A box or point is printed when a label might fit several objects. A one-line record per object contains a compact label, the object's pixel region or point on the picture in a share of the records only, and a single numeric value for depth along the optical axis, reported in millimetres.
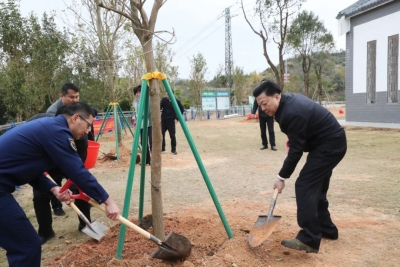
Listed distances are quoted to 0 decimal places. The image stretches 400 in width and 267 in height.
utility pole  48756
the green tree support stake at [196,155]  3301
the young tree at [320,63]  36600
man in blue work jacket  2371
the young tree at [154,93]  3178
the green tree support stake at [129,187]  3002
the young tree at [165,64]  24319
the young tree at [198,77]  31211
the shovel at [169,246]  2840
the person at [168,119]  9703
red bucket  3861
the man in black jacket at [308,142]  3072
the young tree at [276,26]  22250
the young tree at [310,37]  31402
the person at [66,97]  4227
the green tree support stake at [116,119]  9076
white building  14633
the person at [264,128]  9500
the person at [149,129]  7814
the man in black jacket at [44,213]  3887
